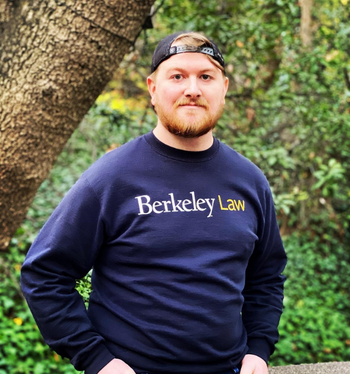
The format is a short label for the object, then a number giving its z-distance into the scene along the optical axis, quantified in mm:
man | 1551
